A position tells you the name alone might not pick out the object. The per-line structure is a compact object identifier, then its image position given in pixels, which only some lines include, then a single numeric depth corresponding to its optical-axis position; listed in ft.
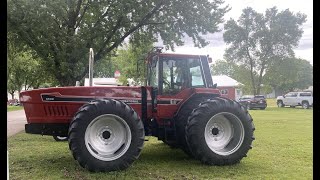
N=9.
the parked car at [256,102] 104.99
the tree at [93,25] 48.73
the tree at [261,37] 100.32
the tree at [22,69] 54.29
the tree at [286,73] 112.68
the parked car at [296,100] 100.07
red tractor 19.84
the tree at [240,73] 135.50
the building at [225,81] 116.15
